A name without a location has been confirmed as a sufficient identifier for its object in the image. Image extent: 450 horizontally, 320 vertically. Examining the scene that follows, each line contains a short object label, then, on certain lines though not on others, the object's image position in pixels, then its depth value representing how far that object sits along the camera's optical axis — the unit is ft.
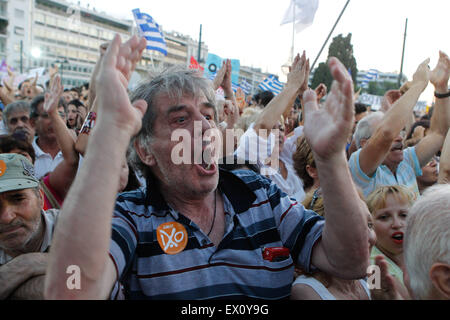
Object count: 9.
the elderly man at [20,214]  5.81
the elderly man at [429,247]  3.68
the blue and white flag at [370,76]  54.83
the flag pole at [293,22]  15.97
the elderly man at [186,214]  3.32
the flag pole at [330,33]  12.85
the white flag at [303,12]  15.31
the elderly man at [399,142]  8.52
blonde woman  7.02
